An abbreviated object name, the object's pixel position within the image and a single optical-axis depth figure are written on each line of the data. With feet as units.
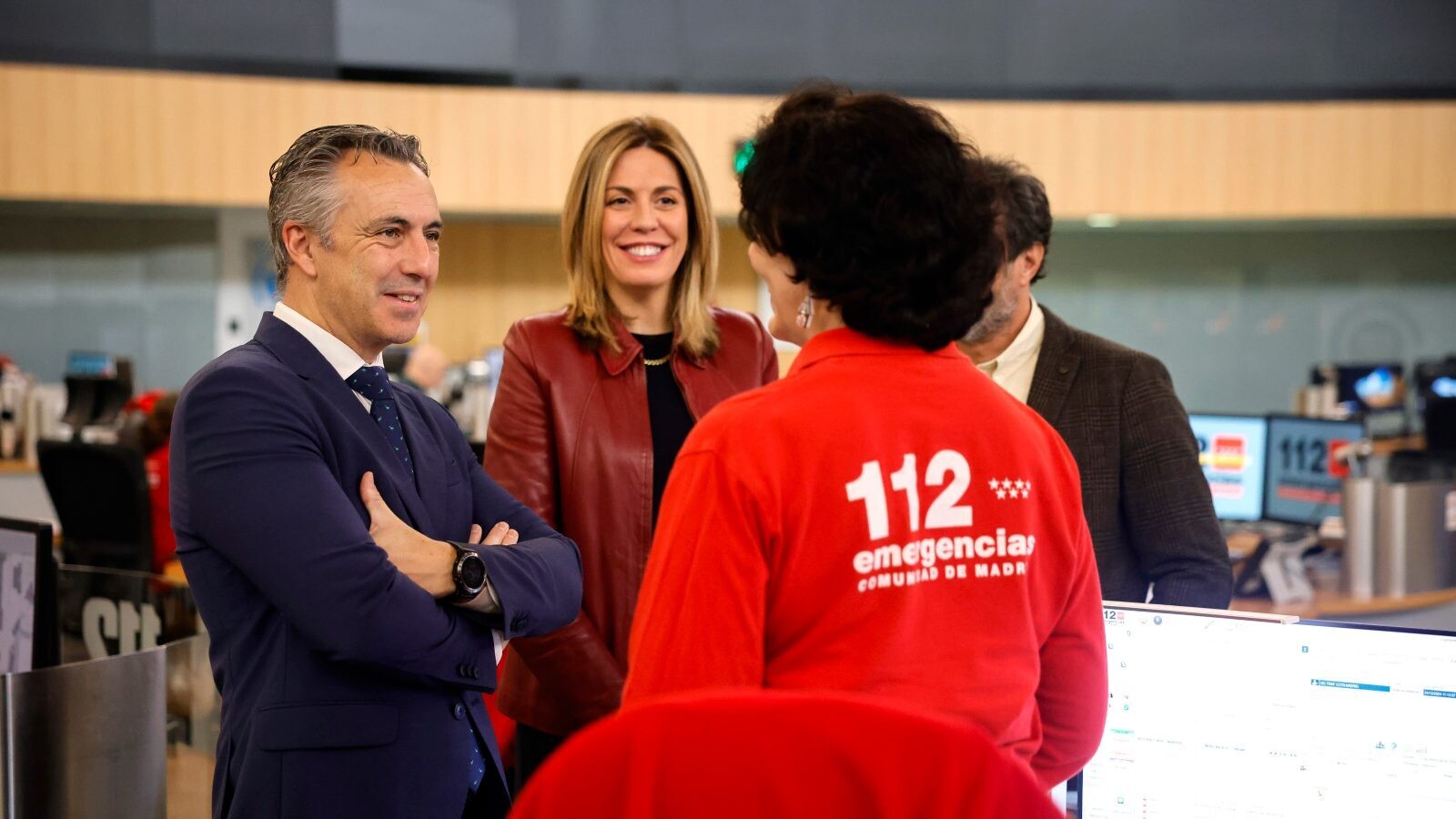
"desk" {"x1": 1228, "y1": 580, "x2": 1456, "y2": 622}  12.38
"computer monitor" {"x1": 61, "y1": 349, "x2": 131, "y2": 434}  22.24
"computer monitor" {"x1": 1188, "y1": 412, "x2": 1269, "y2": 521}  15.64
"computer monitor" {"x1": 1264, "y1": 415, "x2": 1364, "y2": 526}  14.98
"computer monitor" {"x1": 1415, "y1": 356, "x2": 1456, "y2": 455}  22.86
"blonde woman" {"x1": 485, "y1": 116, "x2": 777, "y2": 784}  6.66
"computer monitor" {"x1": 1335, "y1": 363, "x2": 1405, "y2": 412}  26.68
